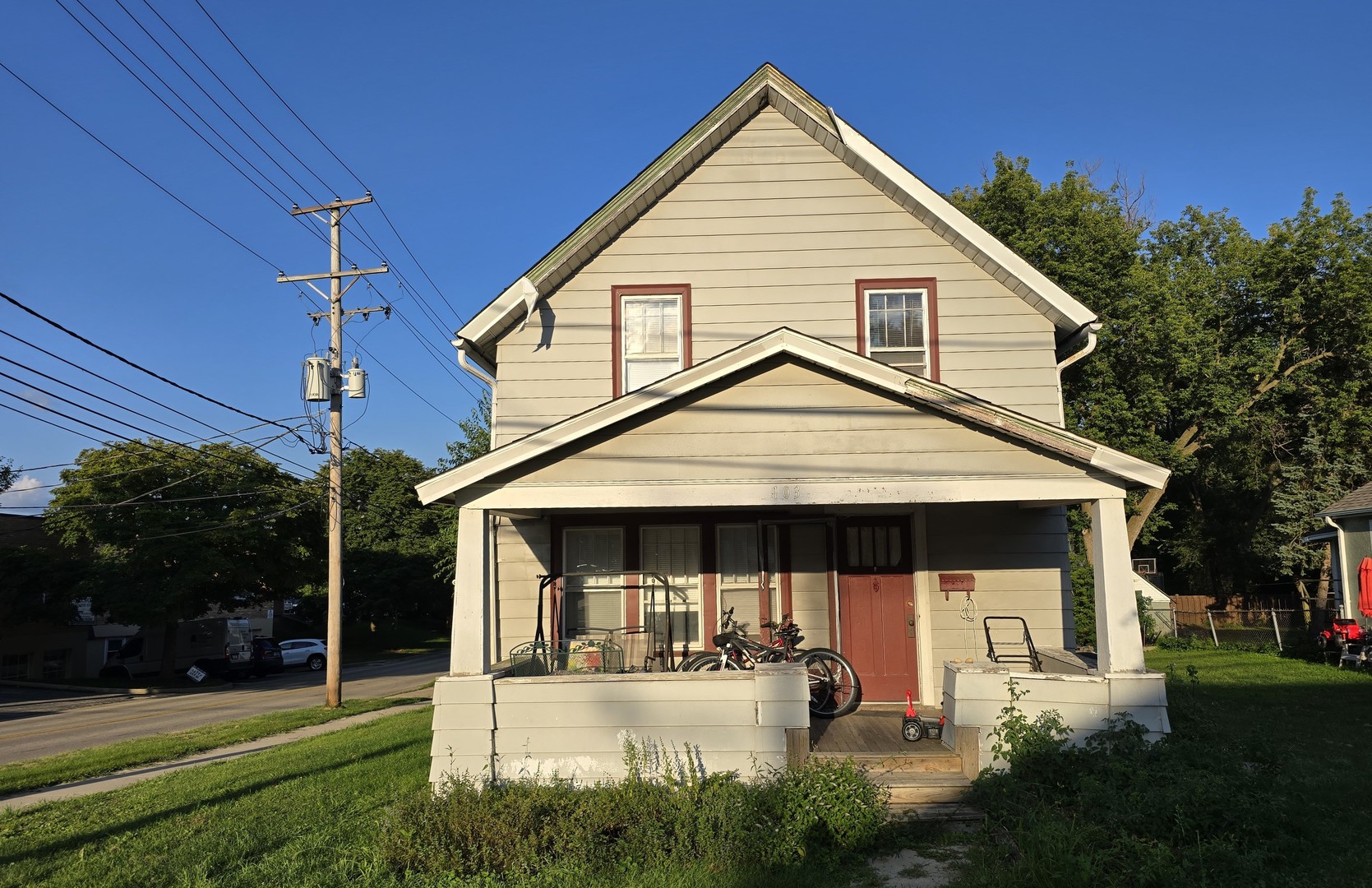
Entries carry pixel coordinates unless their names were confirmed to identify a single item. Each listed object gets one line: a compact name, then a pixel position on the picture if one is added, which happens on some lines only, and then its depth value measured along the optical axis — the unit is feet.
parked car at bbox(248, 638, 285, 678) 121.08
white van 118.32
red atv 59.21
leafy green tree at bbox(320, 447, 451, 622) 181.88
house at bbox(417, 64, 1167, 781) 36.29
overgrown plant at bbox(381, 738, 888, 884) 22.02
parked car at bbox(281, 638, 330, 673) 137.08
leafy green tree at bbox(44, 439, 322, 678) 108.17
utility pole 67.00
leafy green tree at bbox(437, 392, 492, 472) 93.50
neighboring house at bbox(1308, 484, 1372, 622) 68.28
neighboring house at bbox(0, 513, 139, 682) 122.52
